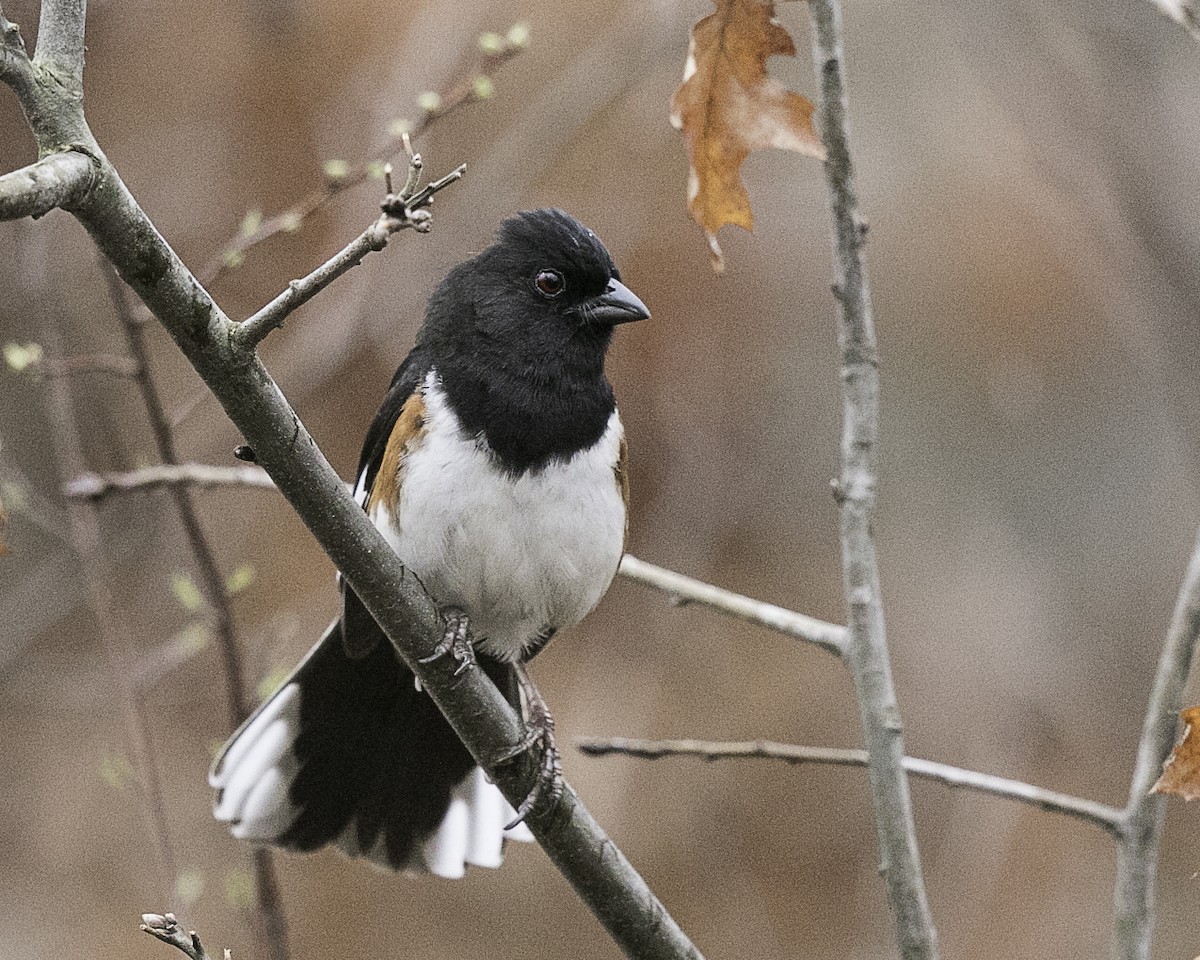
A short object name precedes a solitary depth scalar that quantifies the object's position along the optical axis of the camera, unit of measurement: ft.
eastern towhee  15.46
